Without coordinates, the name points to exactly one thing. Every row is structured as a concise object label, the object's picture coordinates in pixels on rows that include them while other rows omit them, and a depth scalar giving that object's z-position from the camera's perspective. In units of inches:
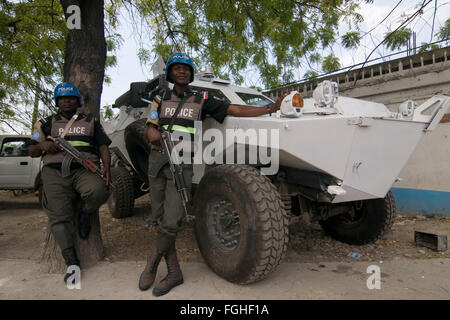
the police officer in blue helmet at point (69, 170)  106.3
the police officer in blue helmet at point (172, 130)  96.9
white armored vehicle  86.3
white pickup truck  290.0
